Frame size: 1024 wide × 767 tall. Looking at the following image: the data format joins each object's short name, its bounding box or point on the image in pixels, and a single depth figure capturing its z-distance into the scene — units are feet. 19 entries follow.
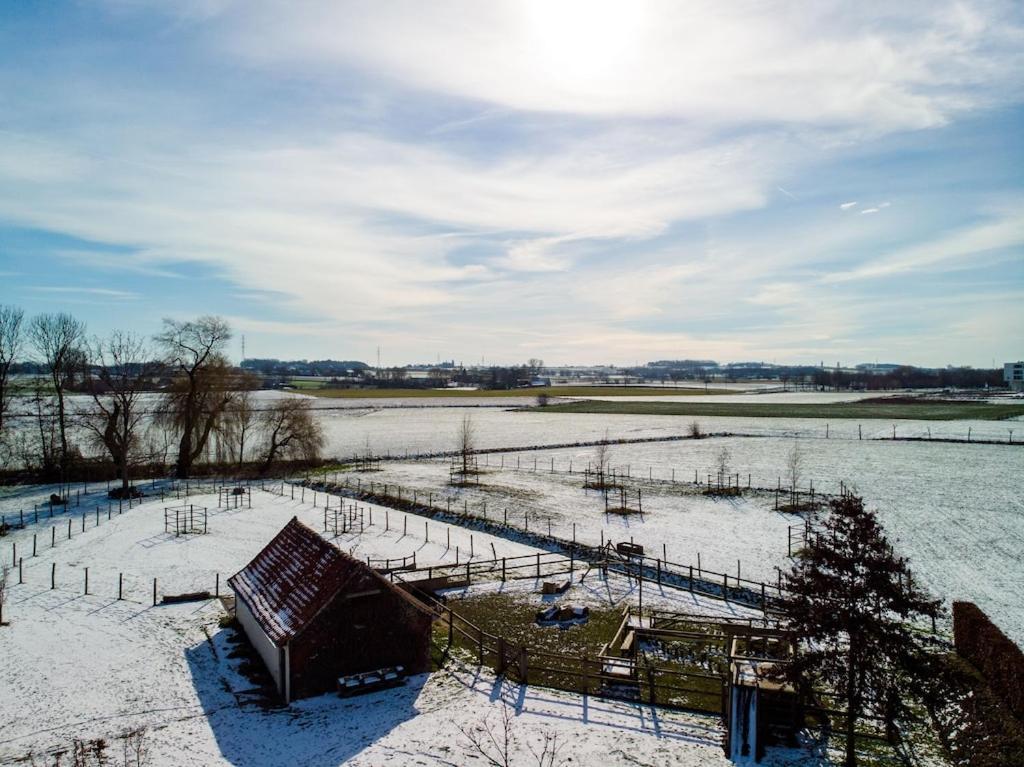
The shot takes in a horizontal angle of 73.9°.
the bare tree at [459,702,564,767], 48.21
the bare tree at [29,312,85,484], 189.78
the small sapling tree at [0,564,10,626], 77.76
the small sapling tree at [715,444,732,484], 162.05
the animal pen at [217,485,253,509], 143.33
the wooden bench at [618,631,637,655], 66.44
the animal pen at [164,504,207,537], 118.32
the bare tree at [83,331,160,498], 163.22
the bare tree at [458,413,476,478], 179.32
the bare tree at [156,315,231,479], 184.12
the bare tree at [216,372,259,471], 195.21
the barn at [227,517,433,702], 59.52
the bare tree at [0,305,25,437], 177.88
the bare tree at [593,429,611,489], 162.23
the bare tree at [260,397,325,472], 195.42
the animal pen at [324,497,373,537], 119.34
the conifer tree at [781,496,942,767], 46.85
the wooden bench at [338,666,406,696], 59.47
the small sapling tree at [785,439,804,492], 158.01
